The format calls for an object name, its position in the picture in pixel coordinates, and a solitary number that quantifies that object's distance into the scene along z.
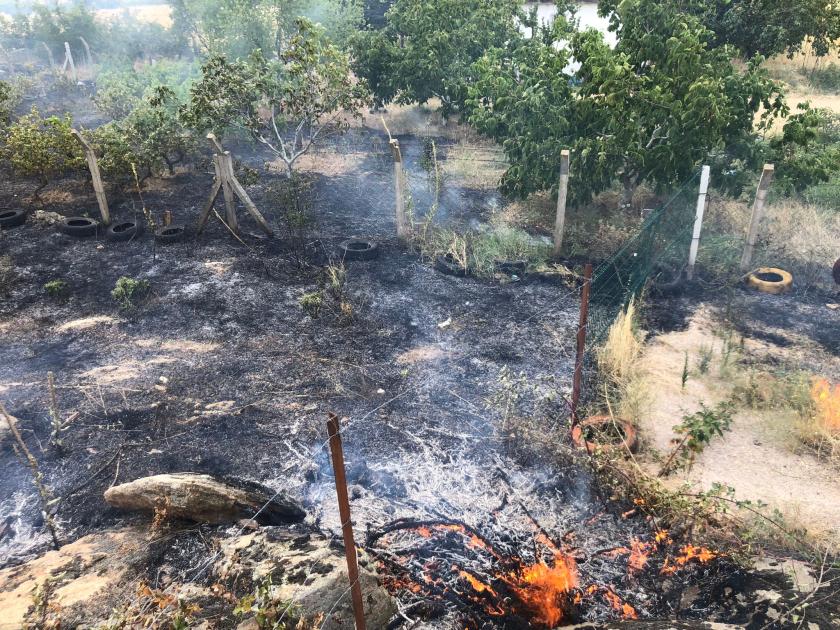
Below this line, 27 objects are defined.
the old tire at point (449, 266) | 9.52
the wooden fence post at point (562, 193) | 9.52
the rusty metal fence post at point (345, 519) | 2.98
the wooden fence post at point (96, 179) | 10.30
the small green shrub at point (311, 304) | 8.28
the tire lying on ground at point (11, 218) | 10.97
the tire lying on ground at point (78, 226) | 10.63
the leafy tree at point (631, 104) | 9.18
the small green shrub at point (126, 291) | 8.44
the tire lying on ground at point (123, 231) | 10.58
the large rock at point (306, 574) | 3.78
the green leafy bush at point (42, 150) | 10.92
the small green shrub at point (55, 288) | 8.70
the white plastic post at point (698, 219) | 8.56
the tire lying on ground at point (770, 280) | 8.82
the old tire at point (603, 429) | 5.53
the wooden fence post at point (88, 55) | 25.56
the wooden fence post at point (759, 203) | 8.60
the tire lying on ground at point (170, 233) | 10.40
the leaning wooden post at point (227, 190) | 10.03
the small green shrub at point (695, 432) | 5.04
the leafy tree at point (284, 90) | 11.27
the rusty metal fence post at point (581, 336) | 5.39
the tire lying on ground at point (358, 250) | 9.98
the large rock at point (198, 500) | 4.73
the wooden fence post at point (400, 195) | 9.86
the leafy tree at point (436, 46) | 15.16
